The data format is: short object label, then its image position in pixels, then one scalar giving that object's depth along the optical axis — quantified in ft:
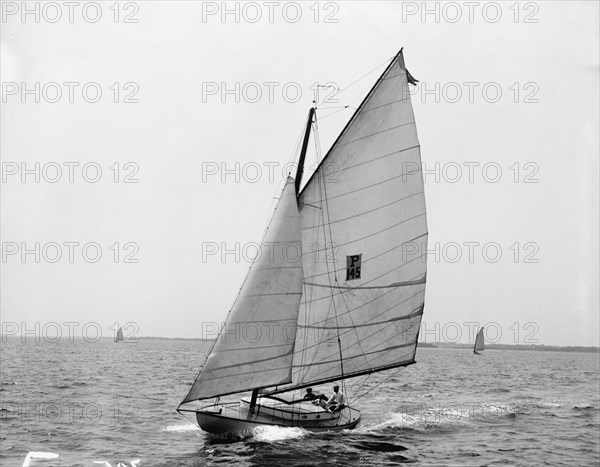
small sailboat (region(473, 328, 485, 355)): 496.68
